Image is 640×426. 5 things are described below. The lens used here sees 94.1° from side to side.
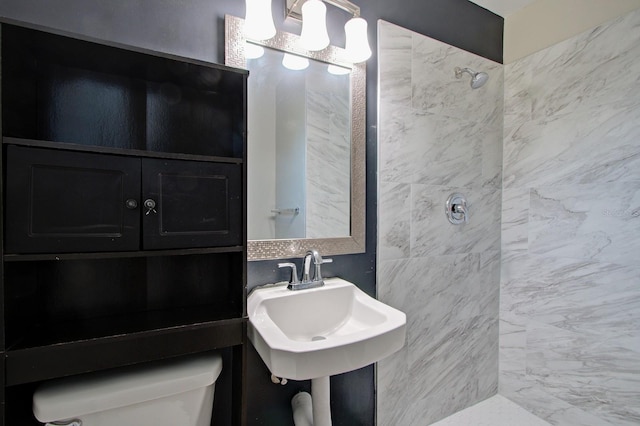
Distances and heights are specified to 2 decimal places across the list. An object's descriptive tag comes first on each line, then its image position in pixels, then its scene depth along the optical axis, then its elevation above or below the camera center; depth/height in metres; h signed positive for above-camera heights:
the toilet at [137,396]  0.77 -0.50
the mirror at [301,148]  1.20 +0.28
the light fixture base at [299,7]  1.20 +0.84
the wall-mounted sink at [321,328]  0.84 -0.40
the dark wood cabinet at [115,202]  0.71 +0.02
